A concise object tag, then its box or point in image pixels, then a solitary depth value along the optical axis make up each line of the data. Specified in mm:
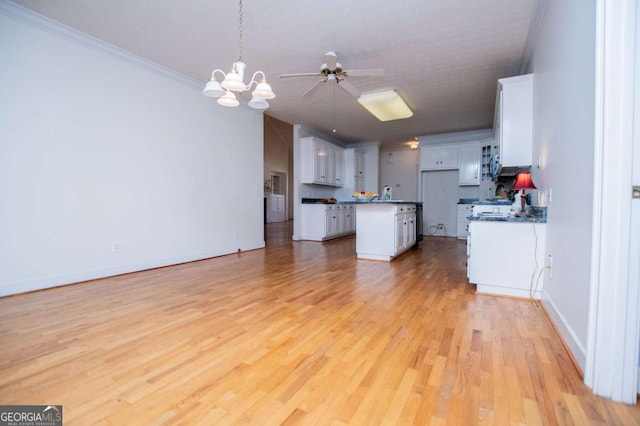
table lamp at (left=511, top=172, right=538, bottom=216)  2706
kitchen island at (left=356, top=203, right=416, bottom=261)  4395
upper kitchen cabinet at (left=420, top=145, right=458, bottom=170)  7391
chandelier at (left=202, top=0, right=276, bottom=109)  2289
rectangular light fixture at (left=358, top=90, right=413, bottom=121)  4738
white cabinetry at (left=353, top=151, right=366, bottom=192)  8430
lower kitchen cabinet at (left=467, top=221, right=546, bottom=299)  2641
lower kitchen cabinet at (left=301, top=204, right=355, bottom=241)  6758
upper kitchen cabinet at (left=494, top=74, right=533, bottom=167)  3191
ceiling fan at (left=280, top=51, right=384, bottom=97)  3219
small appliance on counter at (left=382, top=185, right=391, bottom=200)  4754
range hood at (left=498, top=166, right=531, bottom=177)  3432
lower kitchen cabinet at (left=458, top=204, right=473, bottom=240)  6809
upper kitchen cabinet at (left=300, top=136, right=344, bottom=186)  6924
